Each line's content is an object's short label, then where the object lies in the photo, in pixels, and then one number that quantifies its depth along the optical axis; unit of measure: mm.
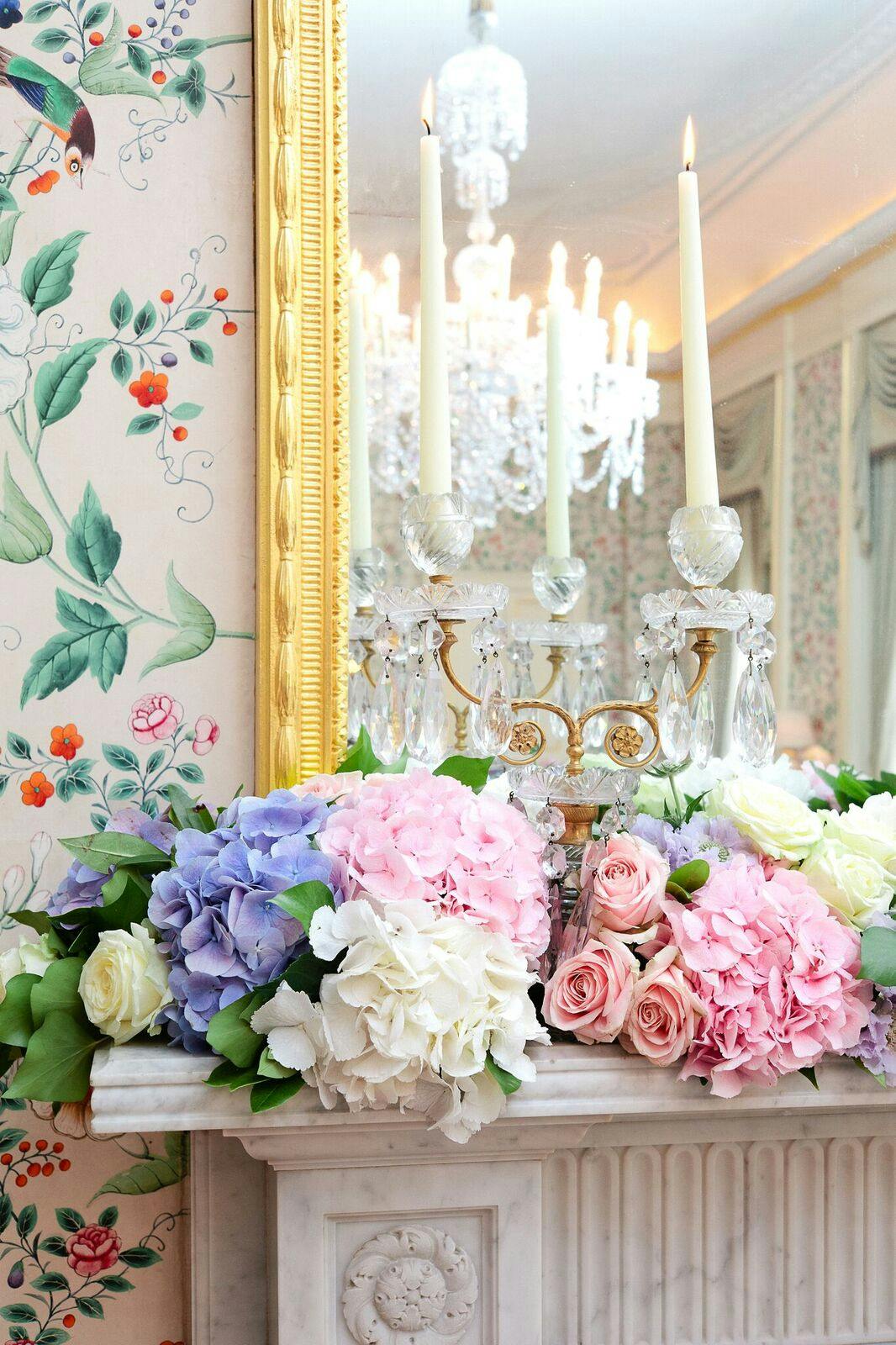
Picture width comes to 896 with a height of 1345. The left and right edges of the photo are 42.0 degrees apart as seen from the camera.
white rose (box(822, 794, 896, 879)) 777
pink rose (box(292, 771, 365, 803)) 803
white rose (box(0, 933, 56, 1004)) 778
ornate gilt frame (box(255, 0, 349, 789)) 908
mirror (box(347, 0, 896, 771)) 964
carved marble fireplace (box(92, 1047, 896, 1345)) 718
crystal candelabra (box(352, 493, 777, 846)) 737
